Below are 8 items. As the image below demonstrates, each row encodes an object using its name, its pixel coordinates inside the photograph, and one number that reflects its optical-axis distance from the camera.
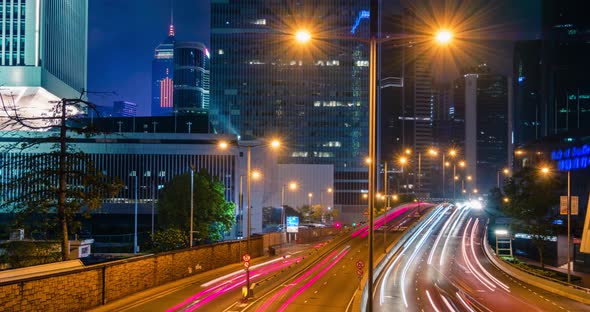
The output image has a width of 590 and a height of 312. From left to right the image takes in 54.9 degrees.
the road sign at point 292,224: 77.19
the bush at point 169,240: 58.31
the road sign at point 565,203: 47.94
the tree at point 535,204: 80.75
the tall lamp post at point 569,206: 47.59
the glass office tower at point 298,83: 176.00
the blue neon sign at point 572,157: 95.84
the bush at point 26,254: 35.34
